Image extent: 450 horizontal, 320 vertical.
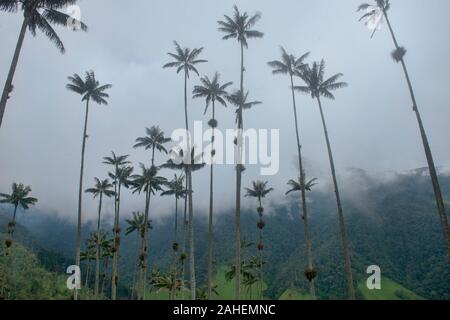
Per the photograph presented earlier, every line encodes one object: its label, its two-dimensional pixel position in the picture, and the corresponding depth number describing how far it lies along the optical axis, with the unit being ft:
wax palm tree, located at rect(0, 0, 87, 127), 74.49
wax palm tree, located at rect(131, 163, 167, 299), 175.52
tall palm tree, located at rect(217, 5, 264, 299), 132.36
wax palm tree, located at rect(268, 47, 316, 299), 146.51
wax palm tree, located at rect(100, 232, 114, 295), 226.99
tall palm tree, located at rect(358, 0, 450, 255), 81.05
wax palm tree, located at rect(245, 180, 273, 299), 202.69
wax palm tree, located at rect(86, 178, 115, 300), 197.28
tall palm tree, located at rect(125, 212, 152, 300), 204.54
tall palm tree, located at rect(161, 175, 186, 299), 199.21
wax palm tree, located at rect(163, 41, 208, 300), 150.20
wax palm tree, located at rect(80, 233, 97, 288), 239.09
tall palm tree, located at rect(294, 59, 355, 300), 138.41
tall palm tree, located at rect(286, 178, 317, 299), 129.80
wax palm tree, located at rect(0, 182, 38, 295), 214.48
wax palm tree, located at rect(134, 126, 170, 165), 184.85
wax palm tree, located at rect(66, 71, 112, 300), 148.93
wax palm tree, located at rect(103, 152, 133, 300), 195.02
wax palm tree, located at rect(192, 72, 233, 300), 146.72
